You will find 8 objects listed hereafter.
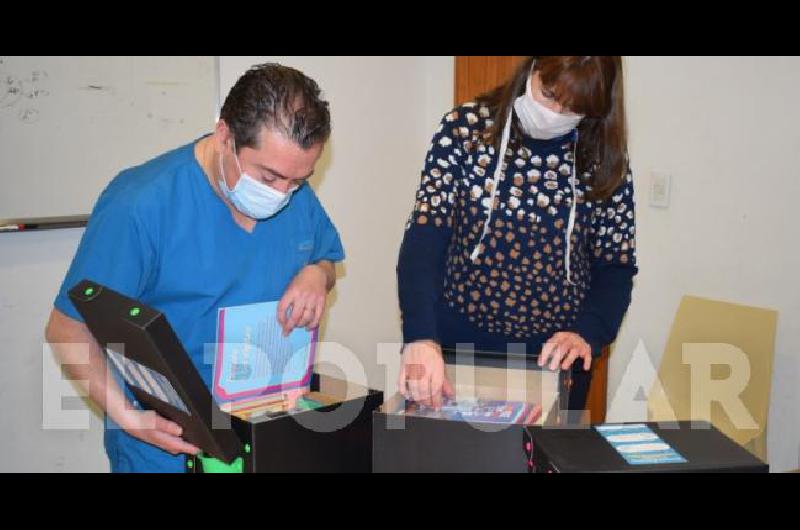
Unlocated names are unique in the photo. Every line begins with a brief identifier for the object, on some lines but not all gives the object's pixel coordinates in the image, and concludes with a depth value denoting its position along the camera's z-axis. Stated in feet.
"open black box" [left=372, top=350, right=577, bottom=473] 3.36
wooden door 8.99
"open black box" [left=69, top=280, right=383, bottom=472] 2.90
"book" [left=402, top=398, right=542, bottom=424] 3.54
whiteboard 6.93
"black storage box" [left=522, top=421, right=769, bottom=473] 2.83
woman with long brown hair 4.58
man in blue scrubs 3.71
